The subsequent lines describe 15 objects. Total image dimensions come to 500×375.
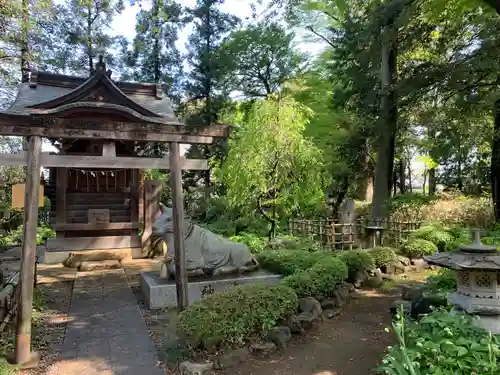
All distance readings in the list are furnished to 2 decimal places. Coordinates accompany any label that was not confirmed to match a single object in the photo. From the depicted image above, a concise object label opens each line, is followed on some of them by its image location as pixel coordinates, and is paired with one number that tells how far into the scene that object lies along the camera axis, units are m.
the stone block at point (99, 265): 11.54
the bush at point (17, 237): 15.76
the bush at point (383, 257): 9.87
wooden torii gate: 5.18
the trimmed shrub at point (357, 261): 8.98
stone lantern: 4.29
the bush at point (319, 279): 6.94
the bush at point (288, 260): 8.55
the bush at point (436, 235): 10.97
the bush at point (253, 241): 11.55
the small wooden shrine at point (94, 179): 9.16
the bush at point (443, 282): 6.64
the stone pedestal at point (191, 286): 7.44
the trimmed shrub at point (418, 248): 10.59
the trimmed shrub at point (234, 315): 4.91
